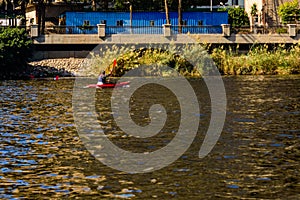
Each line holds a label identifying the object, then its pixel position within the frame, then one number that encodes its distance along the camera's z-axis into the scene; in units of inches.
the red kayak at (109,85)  1944.4
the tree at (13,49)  2524.6
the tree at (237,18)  3526.1
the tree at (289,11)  3267.7
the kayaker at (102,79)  1934.8
